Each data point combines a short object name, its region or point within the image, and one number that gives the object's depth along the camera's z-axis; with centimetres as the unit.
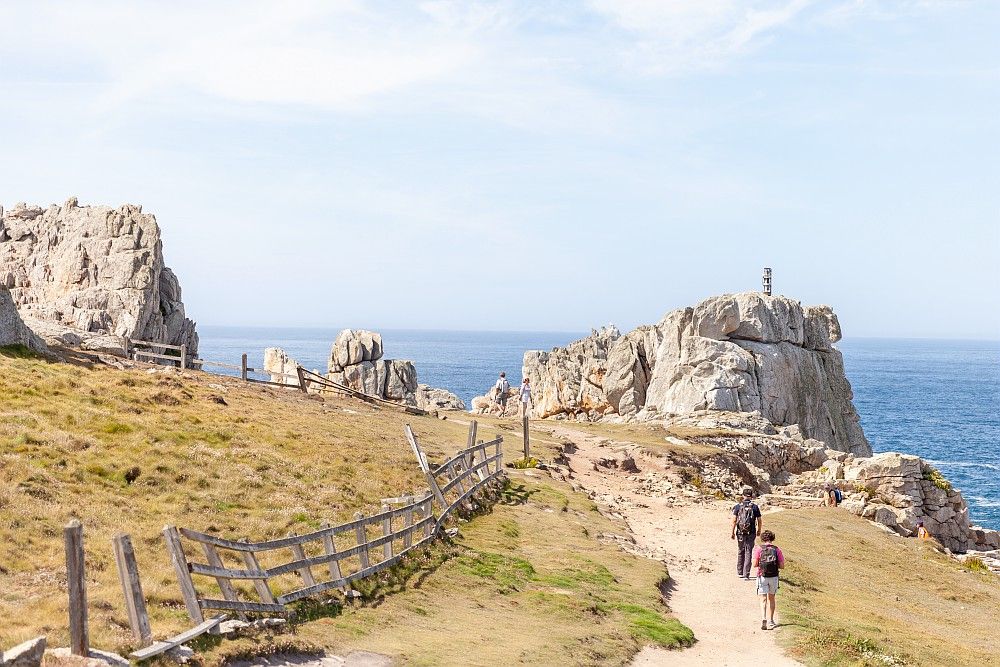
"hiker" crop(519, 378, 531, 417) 4870
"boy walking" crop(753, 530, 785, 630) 2156
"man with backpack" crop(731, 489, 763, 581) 2708
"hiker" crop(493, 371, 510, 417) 7019
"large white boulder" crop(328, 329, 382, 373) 7756
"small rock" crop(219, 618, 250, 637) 1456
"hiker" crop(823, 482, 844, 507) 4116
